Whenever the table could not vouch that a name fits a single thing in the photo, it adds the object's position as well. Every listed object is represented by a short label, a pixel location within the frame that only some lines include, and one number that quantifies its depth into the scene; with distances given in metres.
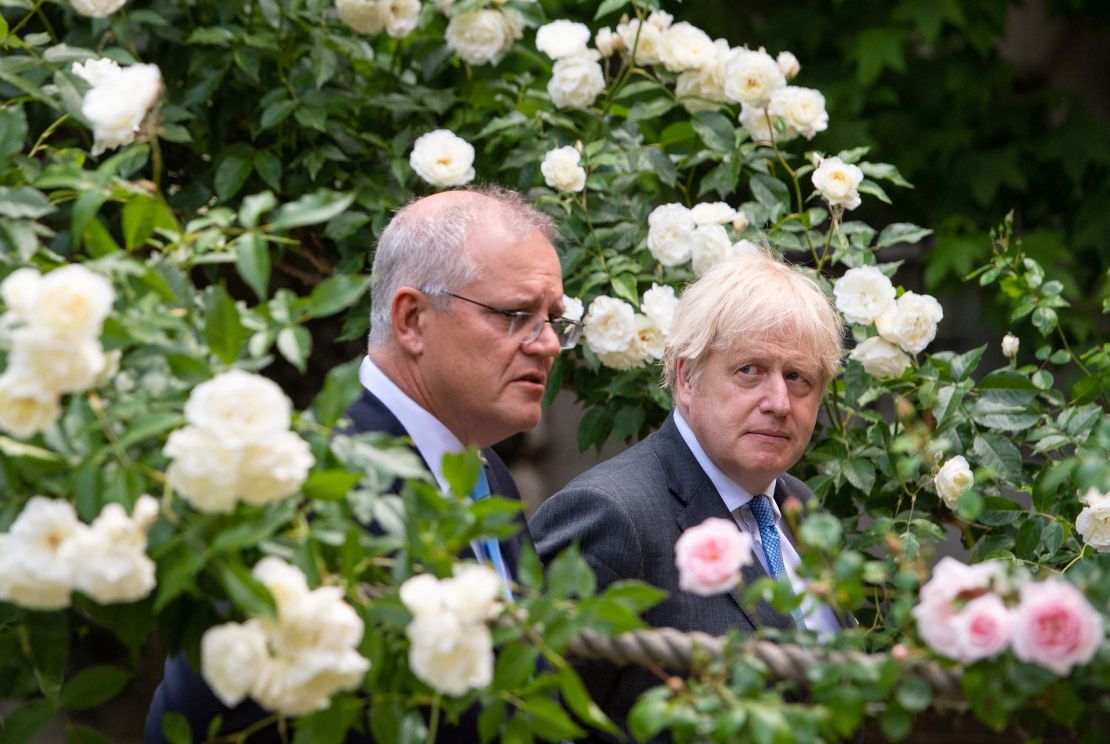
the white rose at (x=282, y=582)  2.66
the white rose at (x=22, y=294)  2.63
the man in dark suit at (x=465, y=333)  4.49
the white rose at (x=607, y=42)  6.50
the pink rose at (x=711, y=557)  2.95
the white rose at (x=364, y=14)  6.32
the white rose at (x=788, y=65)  6.31
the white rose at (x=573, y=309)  5.96
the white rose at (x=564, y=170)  6.15
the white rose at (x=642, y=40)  6.49
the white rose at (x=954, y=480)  5.39
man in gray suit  4.68
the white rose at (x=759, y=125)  6.36
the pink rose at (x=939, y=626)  2.75
